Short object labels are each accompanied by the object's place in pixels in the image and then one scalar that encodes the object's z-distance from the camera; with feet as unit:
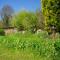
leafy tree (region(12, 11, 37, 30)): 52.98
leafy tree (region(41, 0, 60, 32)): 35.50
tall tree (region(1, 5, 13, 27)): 89.19
